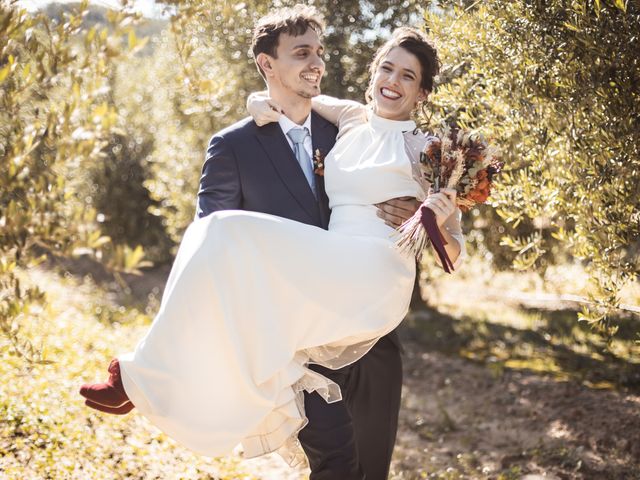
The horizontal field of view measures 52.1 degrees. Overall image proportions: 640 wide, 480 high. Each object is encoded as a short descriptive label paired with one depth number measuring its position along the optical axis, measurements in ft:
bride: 9.03
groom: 11.40
